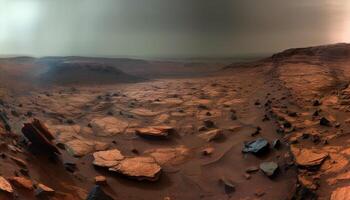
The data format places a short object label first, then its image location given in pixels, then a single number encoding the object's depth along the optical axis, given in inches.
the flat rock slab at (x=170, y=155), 204.1
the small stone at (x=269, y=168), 179.9
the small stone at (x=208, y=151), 209.5
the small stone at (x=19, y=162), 162.2
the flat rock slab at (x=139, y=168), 183.8
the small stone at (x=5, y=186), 131.2
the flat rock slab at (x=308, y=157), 170.6
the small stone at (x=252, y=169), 188.2
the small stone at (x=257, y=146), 200.1
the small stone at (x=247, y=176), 184.2
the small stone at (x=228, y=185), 177.3
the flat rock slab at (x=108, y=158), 191.6
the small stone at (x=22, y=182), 143.6
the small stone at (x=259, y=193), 169.0
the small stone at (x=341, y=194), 138.5
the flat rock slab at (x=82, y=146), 203.5
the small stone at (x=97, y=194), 151.3
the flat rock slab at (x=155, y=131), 228.5
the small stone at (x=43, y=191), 143.9
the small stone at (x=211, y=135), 224.7
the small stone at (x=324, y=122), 202.7
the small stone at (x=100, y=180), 175.8
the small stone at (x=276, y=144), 199.1
